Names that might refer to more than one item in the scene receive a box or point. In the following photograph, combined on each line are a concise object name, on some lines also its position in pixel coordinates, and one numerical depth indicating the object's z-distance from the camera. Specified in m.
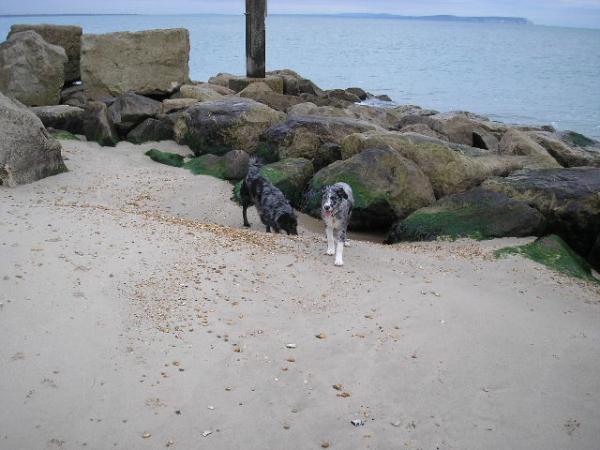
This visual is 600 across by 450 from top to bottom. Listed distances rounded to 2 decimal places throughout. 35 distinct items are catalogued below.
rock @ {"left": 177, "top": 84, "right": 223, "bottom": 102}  15.86
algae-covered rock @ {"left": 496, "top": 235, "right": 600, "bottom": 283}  7.91
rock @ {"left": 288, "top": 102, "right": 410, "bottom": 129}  15.44
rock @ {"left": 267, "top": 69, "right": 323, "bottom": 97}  22.02
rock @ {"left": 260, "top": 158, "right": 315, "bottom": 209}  10.74
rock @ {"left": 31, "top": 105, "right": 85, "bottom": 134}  13.22
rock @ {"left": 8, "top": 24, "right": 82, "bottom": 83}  17.11
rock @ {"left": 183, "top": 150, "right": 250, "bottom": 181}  11.71
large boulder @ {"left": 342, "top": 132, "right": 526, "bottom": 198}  10.77
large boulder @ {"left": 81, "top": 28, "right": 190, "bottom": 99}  16.05
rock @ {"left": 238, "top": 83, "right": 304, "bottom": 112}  17.13
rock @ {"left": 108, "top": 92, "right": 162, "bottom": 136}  13.55
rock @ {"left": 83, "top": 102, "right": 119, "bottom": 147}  12.91
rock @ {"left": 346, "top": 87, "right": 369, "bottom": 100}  29.76
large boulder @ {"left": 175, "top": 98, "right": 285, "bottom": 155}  12.73
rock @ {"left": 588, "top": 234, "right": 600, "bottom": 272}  8.74
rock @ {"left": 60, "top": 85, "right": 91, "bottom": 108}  15.47
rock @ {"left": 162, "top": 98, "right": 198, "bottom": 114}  14.60
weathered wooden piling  18.91
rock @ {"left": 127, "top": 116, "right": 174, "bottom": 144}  13.45
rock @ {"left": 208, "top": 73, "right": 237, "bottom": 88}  22.27
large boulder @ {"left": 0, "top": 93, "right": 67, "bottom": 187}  9.45
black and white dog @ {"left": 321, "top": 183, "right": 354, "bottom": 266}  7.80
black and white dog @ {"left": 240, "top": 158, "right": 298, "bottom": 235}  9.05
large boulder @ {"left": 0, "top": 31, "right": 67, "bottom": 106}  14.55
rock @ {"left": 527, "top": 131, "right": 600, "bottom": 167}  13.62
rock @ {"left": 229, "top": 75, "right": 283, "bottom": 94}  19.41
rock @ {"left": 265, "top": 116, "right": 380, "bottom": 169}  12.10
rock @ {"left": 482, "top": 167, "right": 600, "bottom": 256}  9.00
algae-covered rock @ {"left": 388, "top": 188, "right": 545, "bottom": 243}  8.84
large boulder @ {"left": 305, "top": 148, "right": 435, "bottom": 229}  9.89
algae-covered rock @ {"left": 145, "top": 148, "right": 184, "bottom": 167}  12.38
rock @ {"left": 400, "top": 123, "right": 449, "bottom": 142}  16.14
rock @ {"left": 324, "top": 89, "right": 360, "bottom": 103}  26.12
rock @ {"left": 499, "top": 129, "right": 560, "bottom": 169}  11.80
